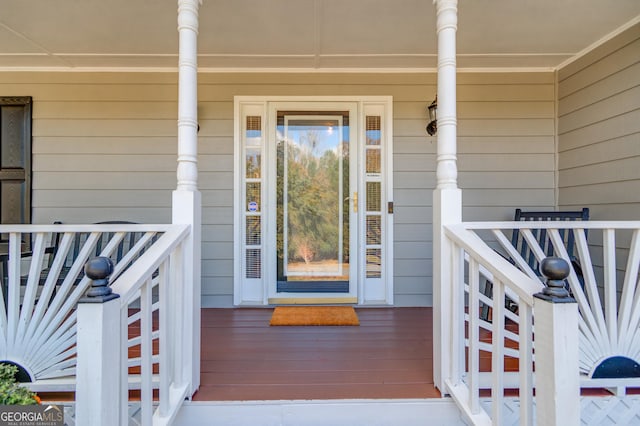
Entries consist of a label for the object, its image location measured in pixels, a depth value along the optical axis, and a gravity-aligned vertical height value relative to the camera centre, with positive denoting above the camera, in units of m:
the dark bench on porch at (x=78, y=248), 2.75 -0.28
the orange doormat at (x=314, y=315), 2.81 -0.83
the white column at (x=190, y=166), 1.77 +0.25
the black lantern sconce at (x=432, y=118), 3.14 +0.88
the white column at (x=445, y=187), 1.78 +0.15
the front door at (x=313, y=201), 3.30 +0.13
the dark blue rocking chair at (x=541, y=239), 2.71 -0.18
